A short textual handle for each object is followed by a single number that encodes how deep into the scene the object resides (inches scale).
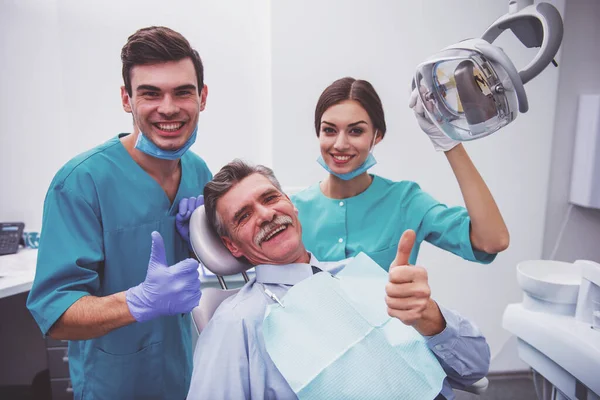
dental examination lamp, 32.5
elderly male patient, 32.4
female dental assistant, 54.1
